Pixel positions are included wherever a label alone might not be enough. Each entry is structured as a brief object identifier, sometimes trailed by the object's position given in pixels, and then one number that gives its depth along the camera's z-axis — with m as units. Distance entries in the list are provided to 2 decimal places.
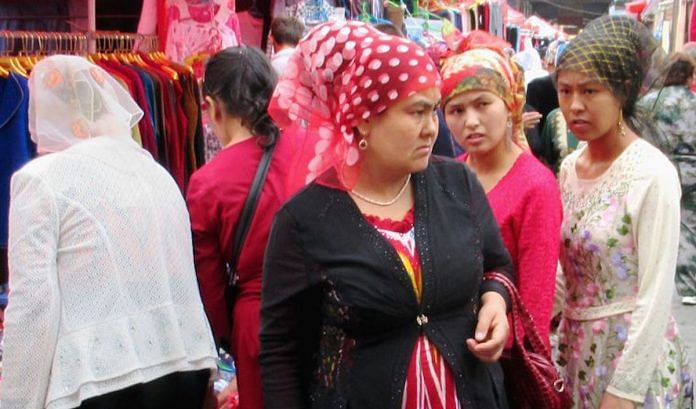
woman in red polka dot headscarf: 2.12
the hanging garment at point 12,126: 3.67
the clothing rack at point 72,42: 3.98
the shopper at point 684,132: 6.65
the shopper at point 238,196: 3.18
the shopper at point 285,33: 5.74
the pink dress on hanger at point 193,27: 5.11
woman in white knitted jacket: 2.35
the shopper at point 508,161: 2.63
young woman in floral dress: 2.53
